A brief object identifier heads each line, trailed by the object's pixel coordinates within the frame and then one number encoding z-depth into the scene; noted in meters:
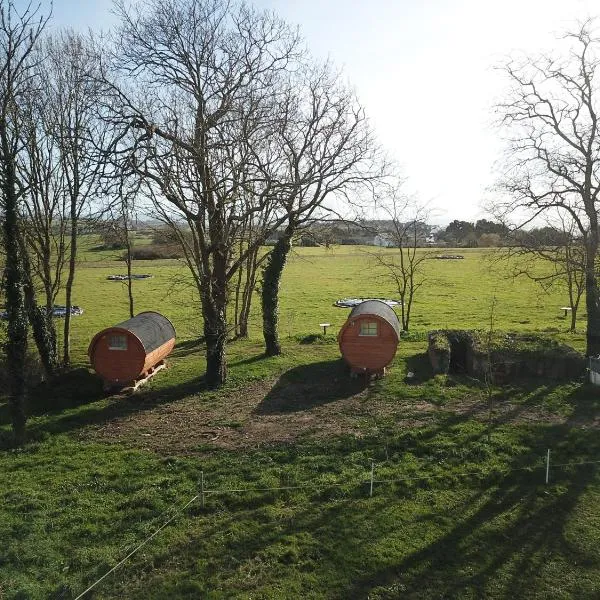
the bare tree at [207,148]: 14.09
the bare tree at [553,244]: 17.39
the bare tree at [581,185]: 16.14
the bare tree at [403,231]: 25.62
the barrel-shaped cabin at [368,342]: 16.23
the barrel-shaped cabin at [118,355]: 15.80
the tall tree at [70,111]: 16.66
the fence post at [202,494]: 9.28
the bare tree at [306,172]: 18.12
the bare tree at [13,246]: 12.01
